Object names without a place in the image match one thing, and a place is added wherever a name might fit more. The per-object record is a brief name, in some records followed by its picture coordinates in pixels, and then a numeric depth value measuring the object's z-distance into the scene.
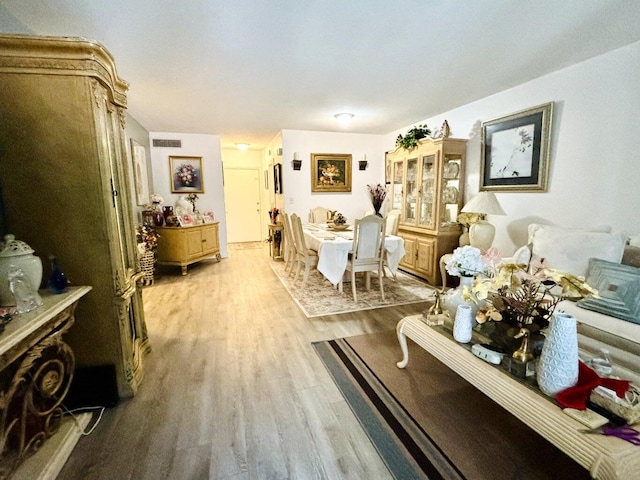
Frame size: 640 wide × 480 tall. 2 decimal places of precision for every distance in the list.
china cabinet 3.82
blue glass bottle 1.44
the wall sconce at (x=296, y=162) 5.12
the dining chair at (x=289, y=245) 4.13
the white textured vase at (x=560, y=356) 1.12
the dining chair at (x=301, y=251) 3.65
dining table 3.29
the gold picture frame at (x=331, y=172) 5.32
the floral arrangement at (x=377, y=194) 4.83
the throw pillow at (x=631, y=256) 2.11
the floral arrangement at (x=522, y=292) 1.30
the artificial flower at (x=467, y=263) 1.70
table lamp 3.17
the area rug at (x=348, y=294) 3.19
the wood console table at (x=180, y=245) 4.47
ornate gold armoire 1.42
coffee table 0.90
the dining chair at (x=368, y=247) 3.20
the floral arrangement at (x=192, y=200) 5.27
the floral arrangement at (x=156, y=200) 4.77
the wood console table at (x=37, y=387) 1.15
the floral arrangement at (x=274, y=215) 5.56
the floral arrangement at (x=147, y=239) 4.05
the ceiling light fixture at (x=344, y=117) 4.02
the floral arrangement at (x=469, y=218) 3.50
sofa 1.66
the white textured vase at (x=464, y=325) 1.58
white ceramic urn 1.26
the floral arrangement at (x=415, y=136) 4.12
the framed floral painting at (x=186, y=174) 5.34
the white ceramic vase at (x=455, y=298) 1.74
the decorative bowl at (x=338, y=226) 4.21
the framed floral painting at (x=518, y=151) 2.89
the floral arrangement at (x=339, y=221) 4.34
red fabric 1.08
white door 7.38
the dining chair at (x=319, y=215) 5.28
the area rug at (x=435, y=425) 1.32
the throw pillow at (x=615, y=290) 1.79
